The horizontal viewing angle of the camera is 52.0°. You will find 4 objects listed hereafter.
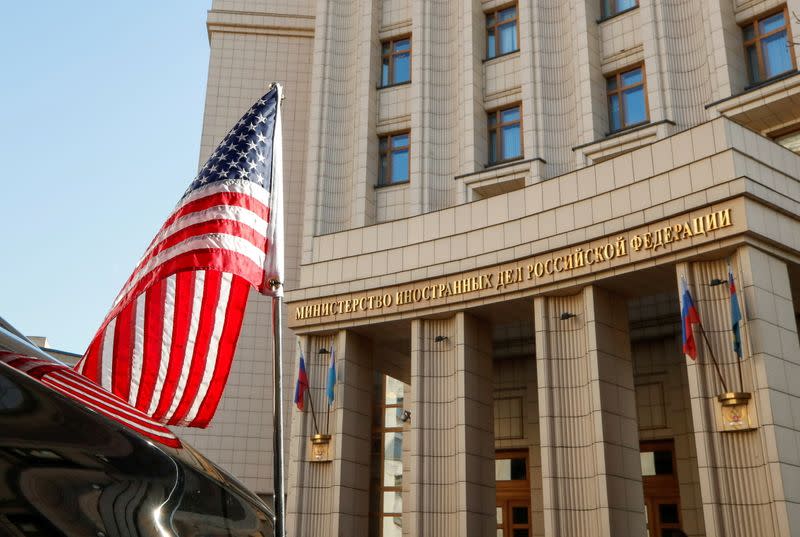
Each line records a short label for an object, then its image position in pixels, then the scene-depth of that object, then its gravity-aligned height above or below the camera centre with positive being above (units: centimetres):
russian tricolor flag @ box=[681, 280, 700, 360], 1395 +376
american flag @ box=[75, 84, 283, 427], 624 +201
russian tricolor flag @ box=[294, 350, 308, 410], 1909 +361
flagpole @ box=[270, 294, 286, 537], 444 +77
